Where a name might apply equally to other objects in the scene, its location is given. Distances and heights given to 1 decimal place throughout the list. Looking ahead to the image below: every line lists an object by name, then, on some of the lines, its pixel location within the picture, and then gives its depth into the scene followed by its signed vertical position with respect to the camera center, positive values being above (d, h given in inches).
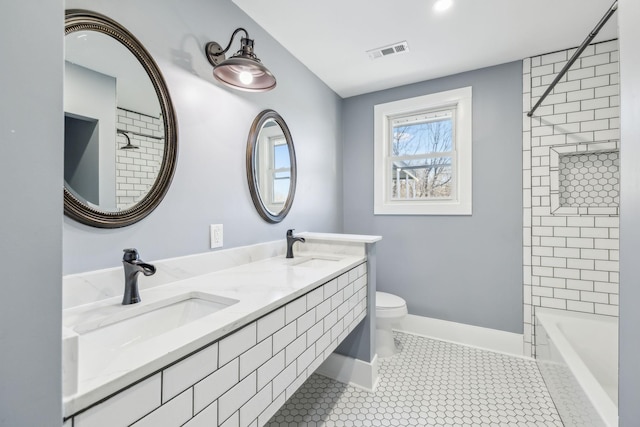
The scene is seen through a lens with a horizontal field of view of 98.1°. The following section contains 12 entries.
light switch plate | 59.2 -4.9
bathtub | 50.4 -35.1
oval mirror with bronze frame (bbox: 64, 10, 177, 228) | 38.9 +13.7
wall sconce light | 52.5 +28.3
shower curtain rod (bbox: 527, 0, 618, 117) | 46.8 +33.5
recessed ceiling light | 66.2 +50.1
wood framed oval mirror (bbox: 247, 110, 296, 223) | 70.7 +12.9
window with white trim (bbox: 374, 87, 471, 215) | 100.1 +22.3
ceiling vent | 82.9 +49.9
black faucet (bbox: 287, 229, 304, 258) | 74.8 -7.6
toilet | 88.0 -34.7
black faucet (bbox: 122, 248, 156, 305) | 39.4 -9.2
